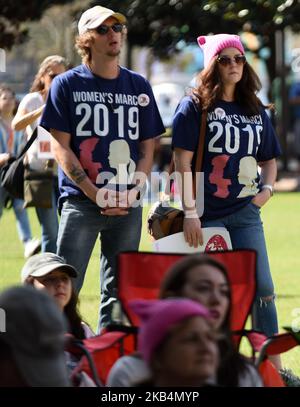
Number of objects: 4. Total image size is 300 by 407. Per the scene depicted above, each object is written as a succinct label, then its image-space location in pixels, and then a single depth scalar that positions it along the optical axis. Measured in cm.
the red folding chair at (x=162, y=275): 1076
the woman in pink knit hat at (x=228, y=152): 1374
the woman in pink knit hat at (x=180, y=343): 787
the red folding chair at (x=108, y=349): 1011
